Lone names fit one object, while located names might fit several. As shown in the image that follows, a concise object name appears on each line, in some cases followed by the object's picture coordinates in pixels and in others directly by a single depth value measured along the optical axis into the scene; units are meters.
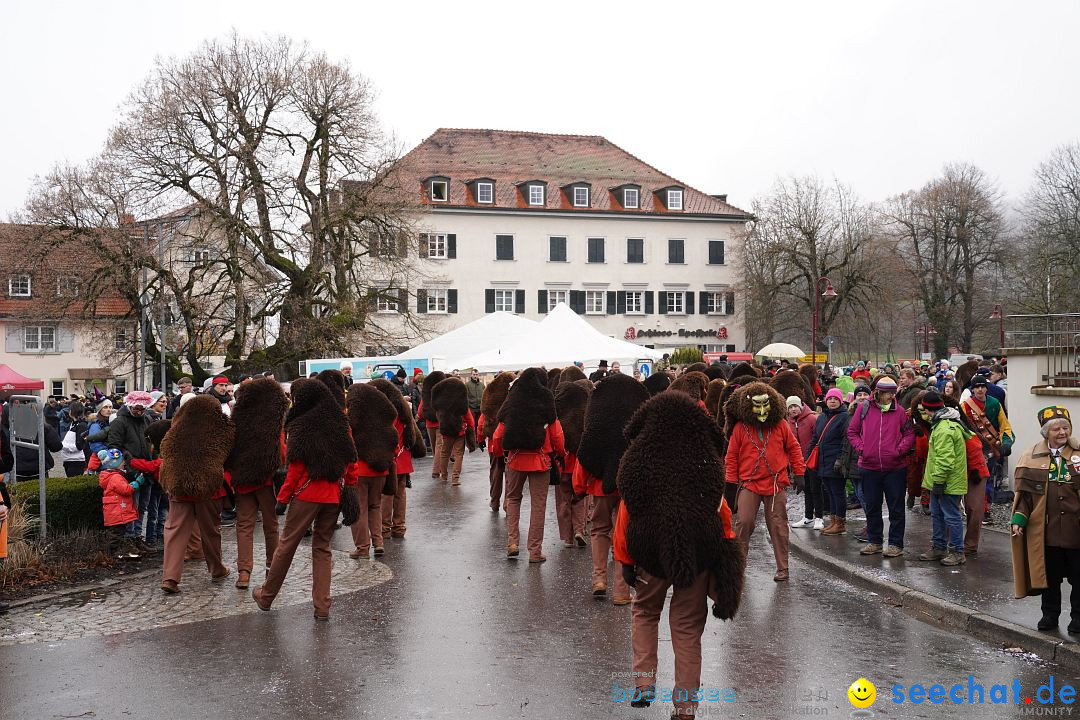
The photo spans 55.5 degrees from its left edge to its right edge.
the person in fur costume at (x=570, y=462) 11.59
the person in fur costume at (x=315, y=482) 8.28
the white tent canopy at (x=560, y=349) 28.28
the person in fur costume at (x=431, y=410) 19.19
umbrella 34.24
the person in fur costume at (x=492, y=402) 17.34
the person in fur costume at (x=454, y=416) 17.36
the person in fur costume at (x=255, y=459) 9.62
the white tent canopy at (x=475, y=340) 31.31
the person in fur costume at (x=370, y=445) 11.08
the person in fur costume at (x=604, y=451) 9.26
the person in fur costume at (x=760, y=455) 9.75
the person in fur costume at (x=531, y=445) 10.98
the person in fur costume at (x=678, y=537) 5.87
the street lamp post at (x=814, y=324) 40.97
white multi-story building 63.03
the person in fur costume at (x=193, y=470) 9.63
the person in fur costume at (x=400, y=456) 12.08
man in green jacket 10.38
